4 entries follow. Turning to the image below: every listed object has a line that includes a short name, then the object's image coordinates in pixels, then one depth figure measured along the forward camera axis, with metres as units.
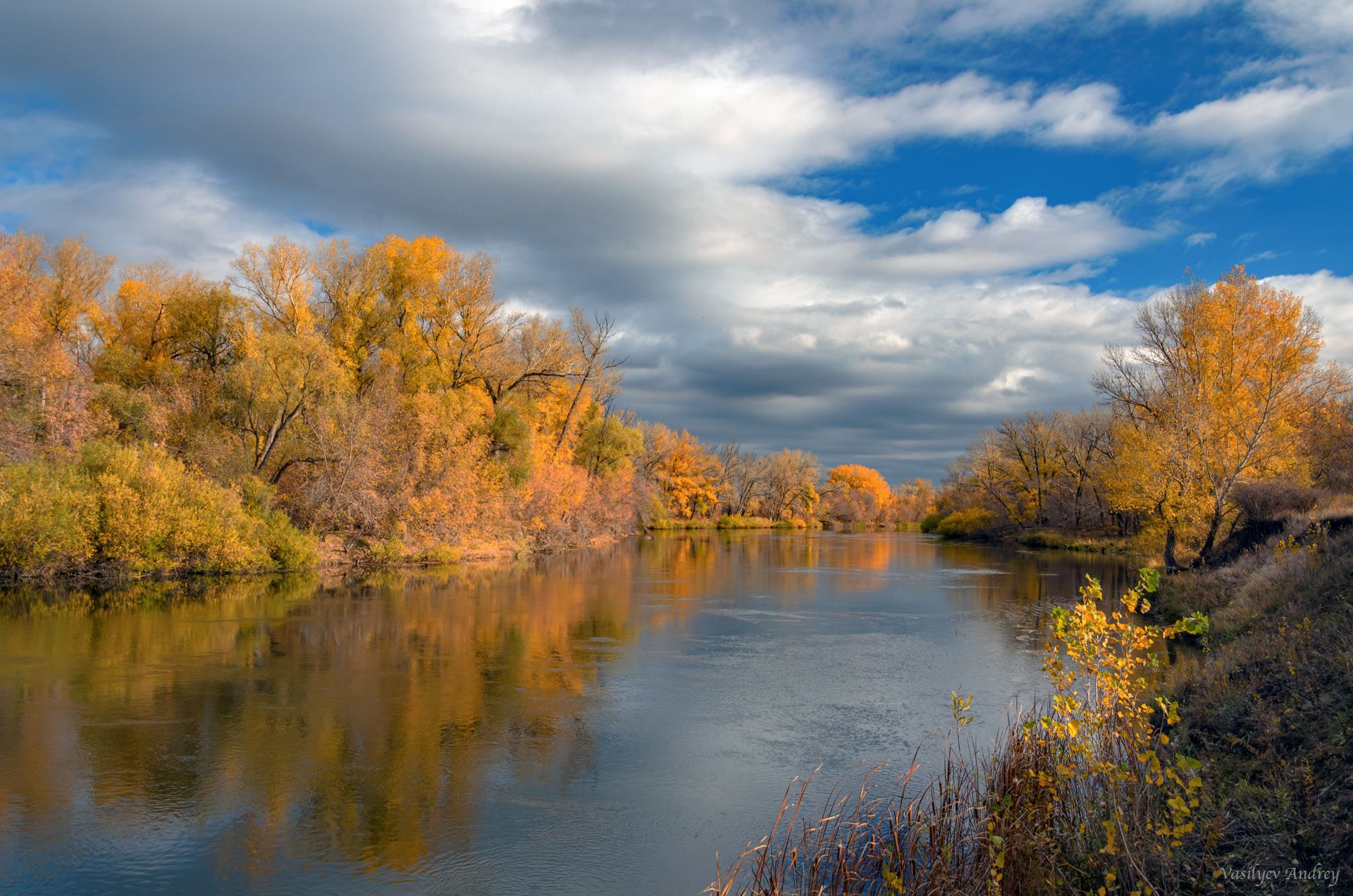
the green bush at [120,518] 20.72
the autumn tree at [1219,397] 24.45
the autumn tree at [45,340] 23.19
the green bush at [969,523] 66.31
